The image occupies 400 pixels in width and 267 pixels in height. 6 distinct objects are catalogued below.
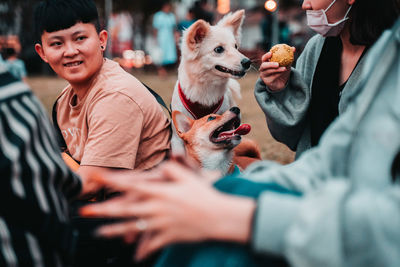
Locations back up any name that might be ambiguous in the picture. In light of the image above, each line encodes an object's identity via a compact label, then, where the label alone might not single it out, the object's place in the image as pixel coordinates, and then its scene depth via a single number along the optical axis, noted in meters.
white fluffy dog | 3.13
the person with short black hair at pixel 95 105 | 1.80
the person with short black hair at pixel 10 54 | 8.45
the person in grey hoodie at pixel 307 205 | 0.69
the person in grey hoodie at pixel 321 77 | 1.87
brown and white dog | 2.67
